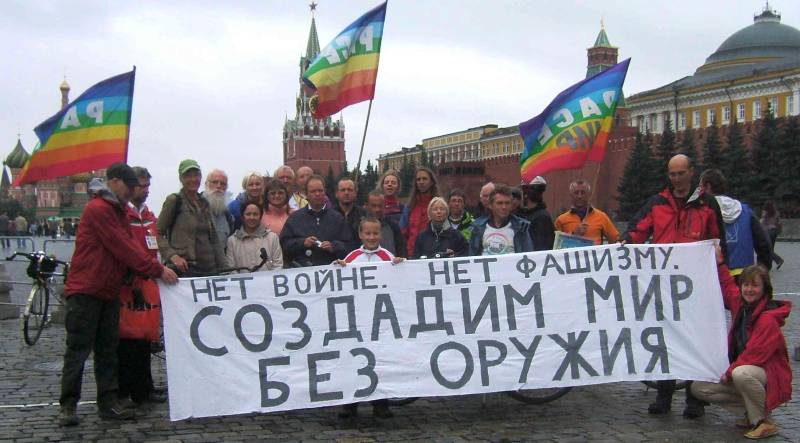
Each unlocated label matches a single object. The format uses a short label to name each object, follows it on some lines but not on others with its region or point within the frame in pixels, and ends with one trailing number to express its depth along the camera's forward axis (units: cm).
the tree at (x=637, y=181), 5538
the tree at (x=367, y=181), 9769
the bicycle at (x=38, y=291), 939
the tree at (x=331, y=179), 10341
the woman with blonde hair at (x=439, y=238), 680
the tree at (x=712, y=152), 5197
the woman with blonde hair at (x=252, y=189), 756
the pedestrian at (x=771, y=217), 2108
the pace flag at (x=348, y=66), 923
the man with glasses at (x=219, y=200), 714
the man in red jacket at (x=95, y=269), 567
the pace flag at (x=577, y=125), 771
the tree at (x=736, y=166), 4894
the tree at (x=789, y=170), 4566
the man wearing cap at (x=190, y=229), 663
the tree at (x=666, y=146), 5591
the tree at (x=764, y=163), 4712
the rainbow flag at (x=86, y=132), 806
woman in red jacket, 552
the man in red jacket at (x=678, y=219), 609
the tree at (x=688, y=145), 5309
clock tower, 12706
